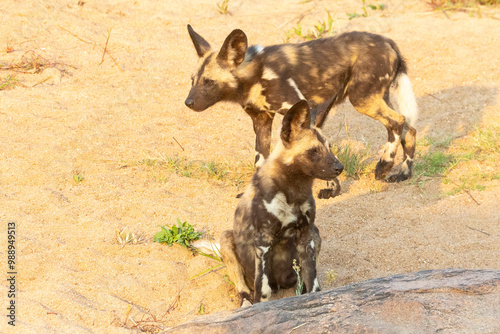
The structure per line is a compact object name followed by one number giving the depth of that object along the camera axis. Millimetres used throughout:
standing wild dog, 10805
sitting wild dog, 7434
